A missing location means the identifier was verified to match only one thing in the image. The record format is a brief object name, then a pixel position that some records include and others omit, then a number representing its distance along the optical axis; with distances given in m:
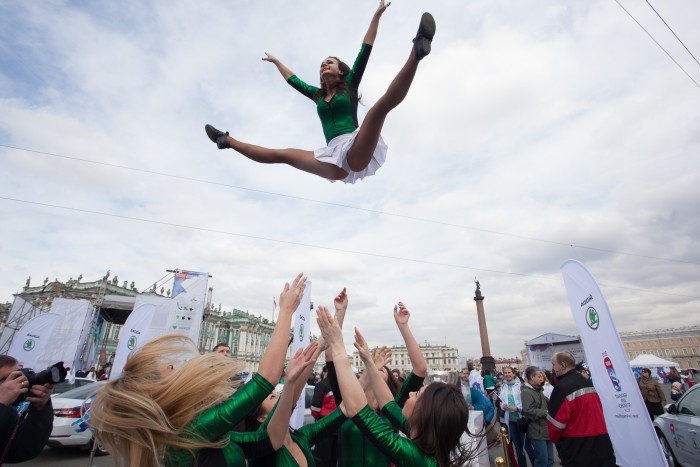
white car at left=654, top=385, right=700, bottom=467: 6.05
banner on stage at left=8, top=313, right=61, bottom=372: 10.77
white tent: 26.13
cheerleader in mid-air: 2.90
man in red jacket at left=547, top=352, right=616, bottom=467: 4.62
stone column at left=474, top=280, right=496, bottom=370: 32.09
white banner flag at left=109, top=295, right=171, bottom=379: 8.16
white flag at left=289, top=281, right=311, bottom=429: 6.12
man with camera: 2.41
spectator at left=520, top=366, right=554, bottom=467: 6.32
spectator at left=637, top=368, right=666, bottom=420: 9.26
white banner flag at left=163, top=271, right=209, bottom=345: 13.24
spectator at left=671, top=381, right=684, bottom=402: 12.27
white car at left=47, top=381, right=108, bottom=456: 7.11
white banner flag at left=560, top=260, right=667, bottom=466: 3.87
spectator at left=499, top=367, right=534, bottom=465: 7.56
